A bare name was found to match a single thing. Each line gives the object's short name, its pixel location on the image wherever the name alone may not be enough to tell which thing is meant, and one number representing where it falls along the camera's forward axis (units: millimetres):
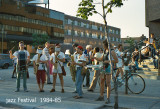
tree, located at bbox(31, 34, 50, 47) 53219
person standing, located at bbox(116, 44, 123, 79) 10746
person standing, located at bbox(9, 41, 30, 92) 8336
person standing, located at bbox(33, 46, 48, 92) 8445
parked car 22073
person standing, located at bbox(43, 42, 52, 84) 9127
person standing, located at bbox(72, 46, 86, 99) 7168
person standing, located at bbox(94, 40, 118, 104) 6309
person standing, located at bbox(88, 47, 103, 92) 8539
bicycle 7871
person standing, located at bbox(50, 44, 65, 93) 8266
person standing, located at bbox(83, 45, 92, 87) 9503
